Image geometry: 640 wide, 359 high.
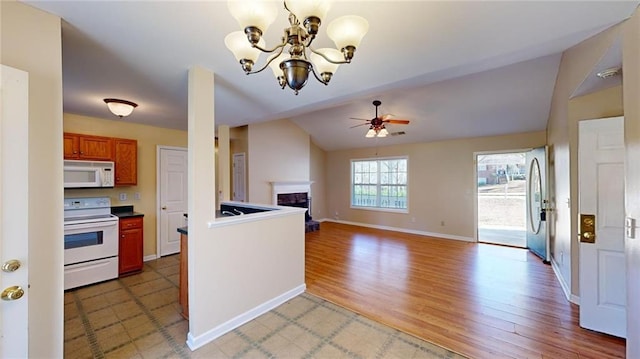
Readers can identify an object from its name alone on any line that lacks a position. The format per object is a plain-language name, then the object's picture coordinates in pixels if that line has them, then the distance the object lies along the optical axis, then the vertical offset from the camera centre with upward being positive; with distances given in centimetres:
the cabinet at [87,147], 333 +45
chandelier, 110 +72
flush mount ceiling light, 293 +87
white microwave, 335 +8
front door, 437 -47
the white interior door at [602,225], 222 -44
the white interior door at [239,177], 600 +5
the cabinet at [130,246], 363 -98
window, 703 -14
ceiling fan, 427 +95
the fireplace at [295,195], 640 -45
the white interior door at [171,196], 448 -31
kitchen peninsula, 220 -89
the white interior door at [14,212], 112 -15
